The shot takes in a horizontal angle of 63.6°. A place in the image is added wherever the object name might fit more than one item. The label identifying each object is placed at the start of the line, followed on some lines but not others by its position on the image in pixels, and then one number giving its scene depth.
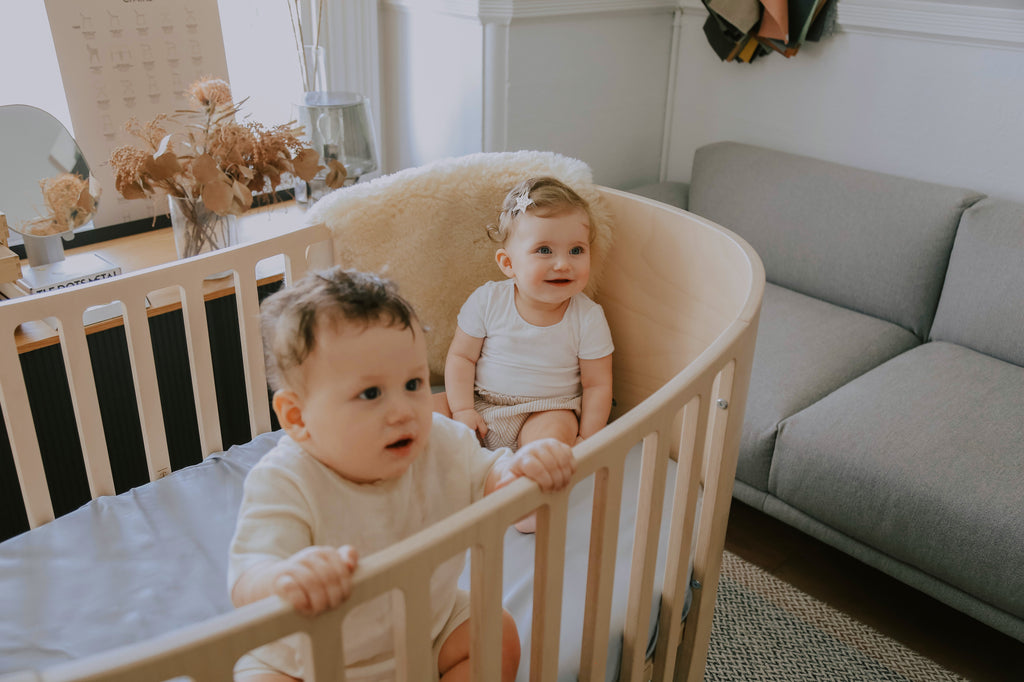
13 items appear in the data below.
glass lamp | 1.79
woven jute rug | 1.51
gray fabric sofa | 1.43
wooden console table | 1.40
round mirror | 1.53
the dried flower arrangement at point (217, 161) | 1.43
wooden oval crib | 0.62
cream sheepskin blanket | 1.35
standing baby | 0.80
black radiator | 1.43
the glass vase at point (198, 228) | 1.51
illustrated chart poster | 1.65
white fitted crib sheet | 0.98
